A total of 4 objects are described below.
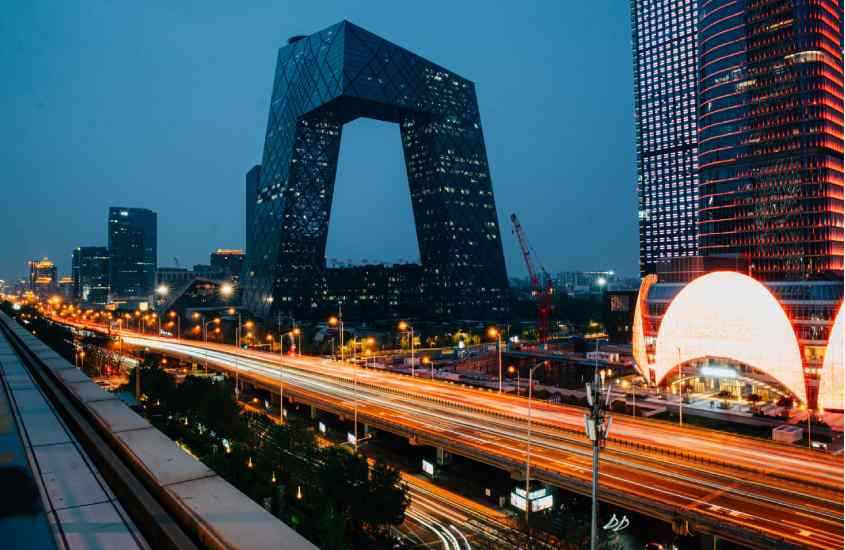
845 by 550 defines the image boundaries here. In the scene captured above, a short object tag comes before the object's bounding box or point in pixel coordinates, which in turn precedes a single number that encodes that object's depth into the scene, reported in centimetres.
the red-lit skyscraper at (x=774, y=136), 10662
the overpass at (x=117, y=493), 699
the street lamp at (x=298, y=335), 9956
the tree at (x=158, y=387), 4919
